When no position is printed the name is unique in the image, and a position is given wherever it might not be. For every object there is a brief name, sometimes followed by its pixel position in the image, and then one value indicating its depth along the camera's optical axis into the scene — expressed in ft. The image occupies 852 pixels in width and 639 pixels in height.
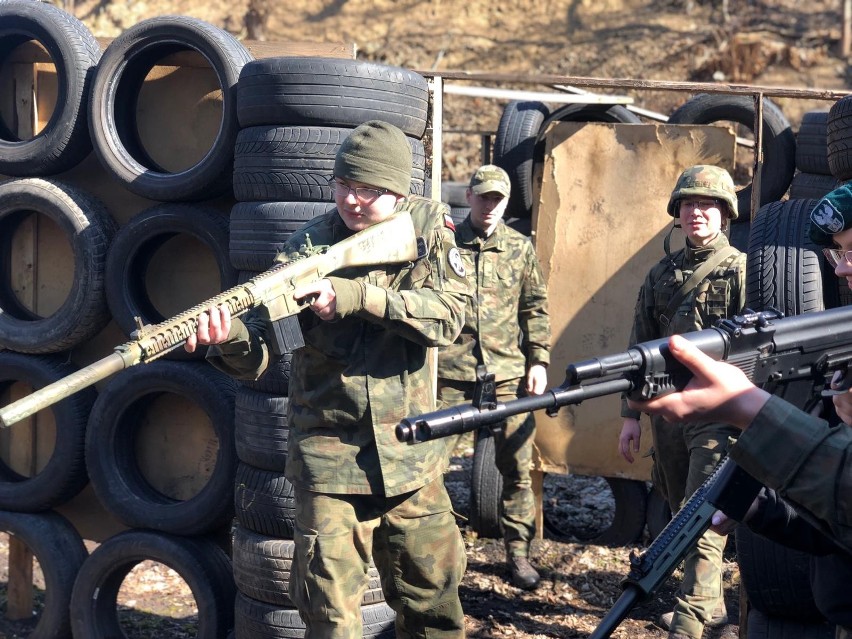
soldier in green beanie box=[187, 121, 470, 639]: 11.98
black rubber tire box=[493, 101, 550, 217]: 24.67
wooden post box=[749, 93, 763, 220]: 17.20
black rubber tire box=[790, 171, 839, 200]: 19.94
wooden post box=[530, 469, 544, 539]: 22.15
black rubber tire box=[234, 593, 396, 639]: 14.69
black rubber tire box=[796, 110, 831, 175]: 20.42
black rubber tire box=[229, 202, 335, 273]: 14.60
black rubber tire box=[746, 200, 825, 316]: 14.24
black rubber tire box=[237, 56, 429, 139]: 14.65
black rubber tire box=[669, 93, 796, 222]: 22.34
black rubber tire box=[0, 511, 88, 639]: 16.97
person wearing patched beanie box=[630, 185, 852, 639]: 7.06
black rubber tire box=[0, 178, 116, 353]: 16.76
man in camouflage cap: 19.86
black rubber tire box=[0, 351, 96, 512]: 17.08
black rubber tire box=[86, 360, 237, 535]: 15.93
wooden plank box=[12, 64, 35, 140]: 17.78
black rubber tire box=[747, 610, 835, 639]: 13.05
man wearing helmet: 14.99
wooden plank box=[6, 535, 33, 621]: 18.07
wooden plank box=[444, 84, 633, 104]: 24.60
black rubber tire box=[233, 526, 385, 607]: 14.62
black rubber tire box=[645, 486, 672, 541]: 21.62
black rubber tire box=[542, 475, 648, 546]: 21.85
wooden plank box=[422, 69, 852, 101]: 17.63
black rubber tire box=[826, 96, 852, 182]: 14.33
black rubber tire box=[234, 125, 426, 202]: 14.69
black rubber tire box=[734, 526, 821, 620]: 13.00
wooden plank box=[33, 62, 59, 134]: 17.85
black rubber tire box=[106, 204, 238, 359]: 15.97
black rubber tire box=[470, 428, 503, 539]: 21.58
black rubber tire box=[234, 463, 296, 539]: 14.64
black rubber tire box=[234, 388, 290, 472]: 14.66
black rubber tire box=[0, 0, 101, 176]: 16.76
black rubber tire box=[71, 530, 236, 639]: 15.89
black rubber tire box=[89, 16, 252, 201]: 15.75
